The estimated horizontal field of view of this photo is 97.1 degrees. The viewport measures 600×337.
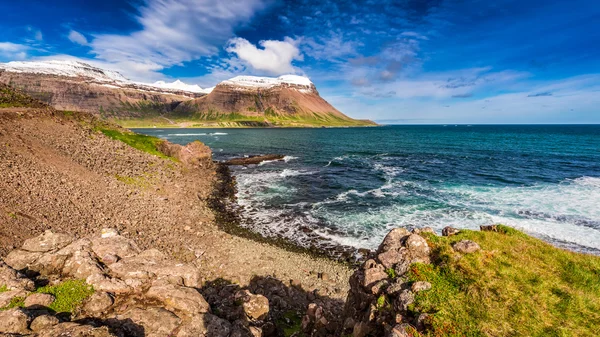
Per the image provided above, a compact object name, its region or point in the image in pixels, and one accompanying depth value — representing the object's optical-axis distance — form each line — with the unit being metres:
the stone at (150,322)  10.27
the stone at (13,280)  10.96
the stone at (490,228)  15.44
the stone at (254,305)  14.02
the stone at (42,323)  9.09
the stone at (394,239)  12.95
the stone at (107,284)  11.87
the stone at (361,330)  10.41
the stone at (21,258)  13.23
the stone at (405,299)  9.83
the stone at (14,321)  8.91
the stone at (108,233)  16.14
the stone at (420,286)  10.33
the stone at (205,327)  10.74
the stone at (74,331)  8.52
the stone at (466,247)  12.09
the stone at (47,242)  14.40
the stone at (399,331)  8.66
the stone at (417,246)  12.22
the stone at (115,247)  14.57
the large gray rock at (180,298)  11.76
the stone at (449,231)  14.68
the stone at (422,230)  13.73
